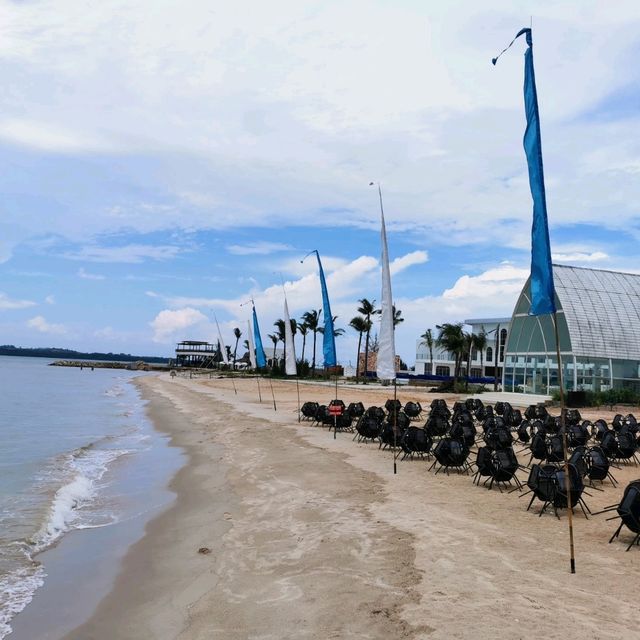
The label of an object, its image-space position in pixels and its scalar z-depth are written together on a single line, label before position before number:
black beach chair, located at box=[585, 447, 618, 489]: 12.62
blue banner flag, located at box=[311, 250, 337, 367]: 21.81
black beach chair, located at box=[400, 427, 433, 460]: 15.96
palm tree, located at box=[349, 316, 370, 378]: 82.19
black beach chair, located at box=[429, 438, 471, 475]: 13.94
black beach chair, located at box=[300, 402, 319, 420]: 24.92
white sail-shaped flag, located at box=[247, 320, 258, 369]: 48.75
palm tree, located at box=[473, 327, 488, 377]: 64.44
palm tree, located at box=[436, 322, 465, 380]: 55.03
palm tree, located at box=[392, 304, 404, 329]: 90.89
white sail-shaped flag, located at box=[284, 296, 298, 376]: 30.34
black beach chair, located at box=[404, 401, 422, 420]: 24.70
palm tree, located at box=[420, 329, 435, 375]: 83.38
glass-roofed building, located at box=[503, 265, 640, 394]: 38.41
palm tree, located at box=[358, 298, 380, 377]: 83.25
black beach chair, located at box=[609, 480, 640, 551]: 8.28
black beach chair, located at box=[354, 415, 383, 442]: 19.27
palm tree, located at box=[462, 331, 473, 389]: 56.28
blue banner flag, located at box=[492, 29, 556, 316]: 7.33
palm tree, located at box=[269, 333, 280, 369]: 110.72
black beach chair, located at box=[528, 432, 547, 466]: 14.91
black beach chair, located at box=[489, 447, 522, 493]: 12.18
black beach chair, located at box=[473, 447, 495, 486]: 12.27
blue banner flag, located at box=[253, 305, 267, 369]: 41.25
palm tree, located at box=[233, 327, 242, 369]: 151.80
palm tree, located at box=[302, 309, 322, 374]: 97.97
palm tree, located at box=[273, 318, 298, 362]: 102.41
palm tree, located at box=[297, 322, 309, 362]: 101.31
